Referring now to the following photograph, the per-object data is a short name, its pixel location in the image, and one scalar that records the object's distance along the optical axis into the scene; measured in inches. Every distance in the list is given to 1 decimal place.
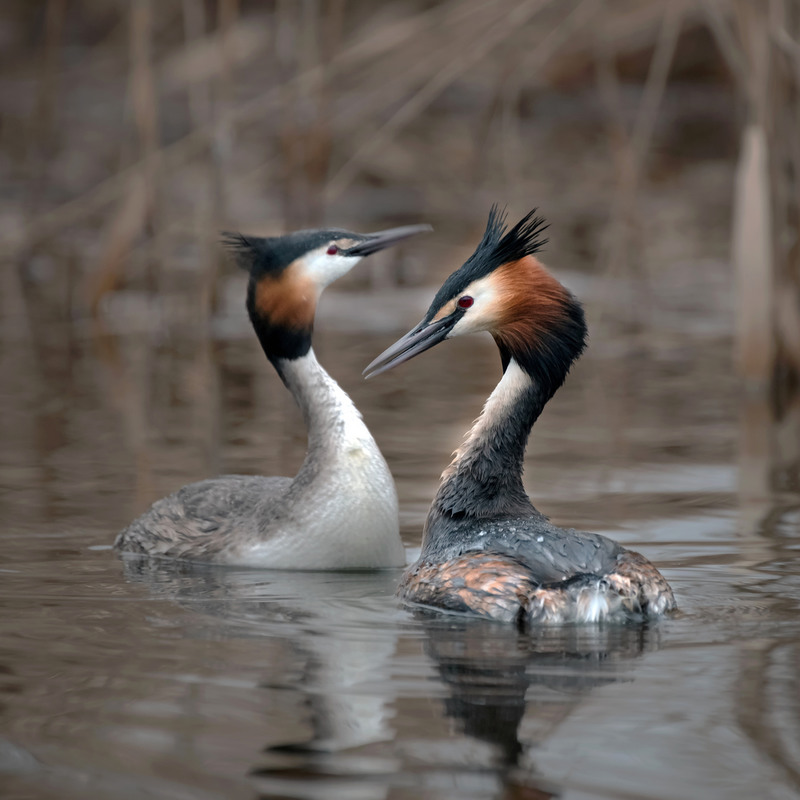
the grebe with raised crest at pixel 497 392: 409.4
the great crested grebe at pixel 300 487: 484.7
